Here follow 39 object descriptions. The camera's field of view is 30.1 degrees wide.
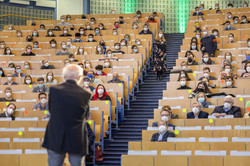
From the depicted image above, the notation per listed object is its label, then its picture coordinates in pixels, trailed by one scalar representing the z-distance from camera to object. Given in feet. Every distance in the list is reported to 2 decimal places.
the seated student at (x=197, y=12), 53.62
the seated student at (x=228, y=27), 45.92
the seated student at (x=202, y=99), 27.73
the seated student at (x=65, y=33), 49.80
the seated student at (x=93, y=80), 34.53
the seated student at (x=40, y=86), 33.77
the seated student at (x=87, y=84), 32.30
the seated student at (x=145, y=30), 46.83
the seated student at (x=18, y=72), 38.64
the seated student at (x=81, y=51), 42.68
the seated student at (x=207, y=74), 33.40
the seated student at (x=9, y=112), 28.40
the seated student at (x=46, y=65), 39.75
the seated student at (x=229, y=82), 30.58
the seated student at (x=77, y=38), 46.70
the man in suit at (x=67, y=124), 12.76
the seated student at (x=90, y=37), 46.37
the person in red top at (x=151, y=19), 50.90
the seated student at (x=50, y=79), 35.64
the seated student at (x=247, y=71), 32.83
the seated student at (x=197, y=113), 25.93
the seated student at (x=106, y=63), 38.31
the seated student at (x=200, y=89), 29.55
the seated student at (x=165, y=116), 25.09
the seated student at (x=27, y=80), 35.70
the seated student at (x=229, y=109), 25.75
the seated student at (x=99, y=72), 36.42
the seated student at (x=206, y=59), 37.42
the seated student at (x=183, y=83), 31.78
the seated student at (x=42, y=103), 29.62
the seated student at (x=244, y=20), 47.98
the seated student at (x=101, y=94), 30.45
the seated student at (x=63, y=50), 43.64
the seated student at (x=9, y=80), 36.57
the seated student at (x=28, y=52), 44.07
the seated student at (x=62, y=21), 54.54
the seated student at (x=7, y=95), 32.35
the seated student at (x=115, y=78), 34.19
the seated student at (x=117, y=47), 42.16
